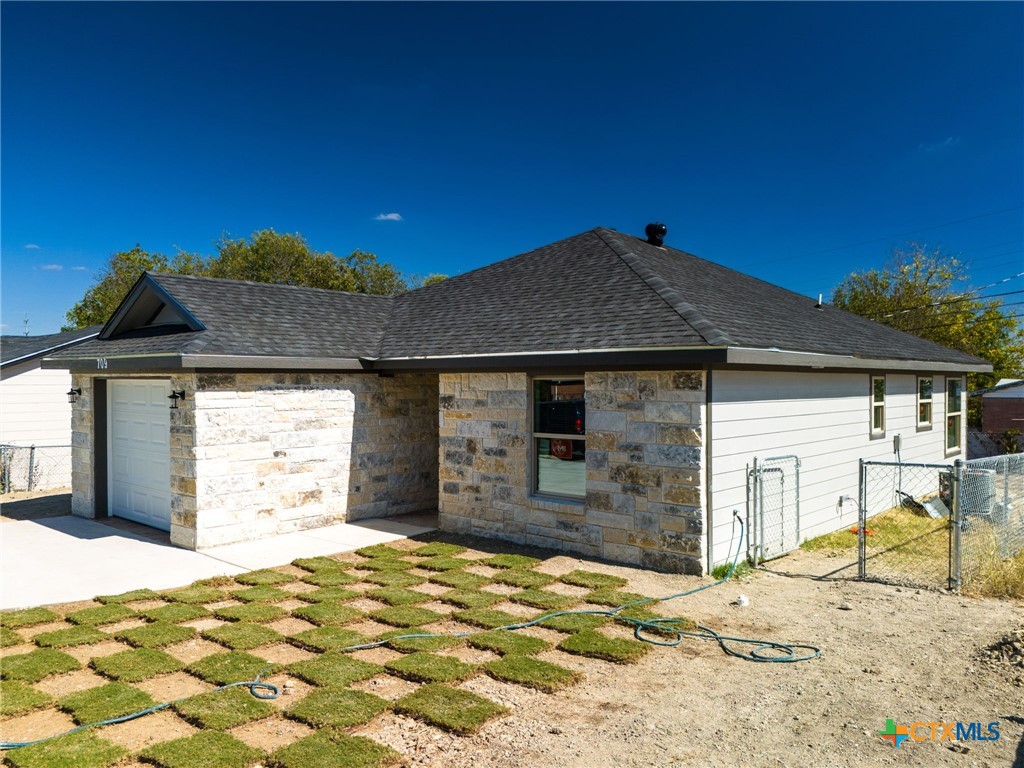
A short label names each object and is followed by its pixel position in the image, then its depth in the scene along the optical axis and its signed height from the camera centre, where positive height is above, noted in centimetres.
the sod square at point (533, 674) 477 -230
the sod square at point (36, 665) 494 -230
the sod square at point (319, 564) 812 -241
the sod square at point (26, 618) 609 -233
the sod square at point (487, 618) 608 -234
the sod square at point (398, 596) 675 -236
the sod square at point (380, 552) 877 -243
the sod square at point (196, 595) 683 -237
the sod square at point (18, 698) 437 -227
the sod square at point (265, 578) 754 -240
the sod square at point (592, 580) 729 -237
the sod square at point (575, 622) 596 -234
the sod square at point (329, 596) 680 -237
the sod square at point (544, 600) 660 -236
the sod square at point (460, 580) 738 -240
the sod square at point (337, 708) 414 -224
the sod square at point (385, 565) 813 -241
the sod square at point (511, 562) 821 -240
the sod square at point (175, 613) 625 -235
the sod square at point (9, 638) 564 -234
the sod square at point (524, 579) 738 -238
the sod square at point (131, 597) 680 -236
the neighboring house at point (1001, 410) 2205 -112
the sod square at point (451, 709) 412 -226
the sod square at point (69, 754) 364 -221
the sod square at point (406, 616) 612 -234
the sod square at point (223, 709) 415 -225
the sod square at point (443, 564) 816 -241
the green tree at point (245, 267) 3922 +720
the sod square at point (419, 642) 548 -232
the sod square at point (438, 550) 886 -243
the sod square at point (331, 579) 746 -240
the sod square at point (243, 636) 554 -232
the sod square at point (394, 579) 747 -240
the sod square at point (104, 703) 426 -225
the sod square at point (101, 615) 617 -234
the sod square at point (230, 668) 485 -229
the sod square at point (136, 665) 494 -230
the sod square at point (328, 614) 618 -235
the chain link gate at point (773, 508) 841 -179
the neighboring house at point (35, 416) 1600 -96
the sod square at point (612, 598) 665 -235
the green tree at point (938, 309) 2703 +326
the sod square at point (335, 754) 365 -222
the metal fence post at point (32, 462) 1571 -203
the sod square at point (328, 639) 548 -231
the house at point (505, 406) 799 -40
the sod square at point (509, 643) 542 -232
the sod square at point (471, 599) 666 -237
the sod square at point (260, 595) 688 -238
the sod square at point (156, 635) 559 -232
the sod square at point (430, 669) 486 -228
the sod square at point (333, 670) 480 -228
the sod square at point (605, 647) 532 -232
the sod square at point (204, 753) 365 -222
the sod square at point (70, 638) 558 -232
